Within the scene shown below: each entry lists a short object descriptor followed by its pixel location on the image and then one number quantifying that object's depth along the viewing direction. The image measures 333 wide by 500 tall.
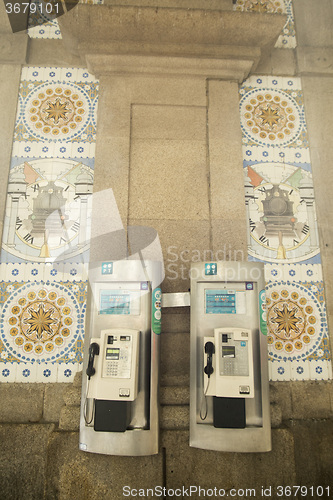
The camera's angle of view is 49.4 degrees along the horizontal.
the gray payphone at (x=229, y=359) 2.85
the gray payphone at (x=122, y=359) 2.80
